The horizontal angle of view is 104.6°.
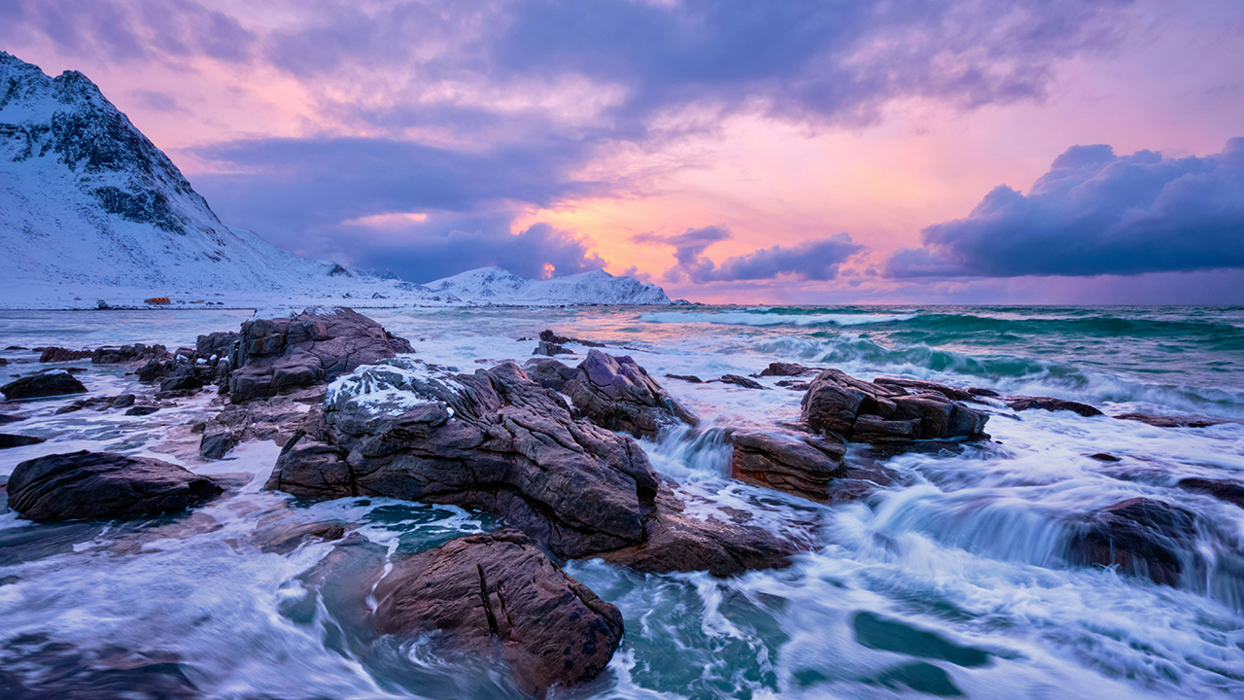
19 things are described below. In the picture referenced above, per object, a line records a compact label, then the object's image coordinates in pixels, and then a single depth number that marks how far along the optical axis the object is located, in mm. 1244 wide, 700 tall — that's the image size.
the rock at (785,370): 15719
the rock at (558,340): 25234
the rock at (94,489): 4977
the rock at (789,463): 6871
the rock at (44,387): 10523
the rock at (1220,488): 5738
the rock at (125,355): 16750
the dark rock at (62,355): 17156
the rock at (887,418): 8086
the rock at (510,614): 3393
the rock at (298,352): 10000
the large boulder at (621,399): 9062
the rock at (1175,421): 9289
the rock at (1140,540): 4848
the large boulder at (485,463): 5191
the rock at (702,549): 4895
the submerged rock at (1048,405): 10234
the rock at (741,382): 13039
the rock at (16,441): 7117
